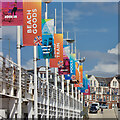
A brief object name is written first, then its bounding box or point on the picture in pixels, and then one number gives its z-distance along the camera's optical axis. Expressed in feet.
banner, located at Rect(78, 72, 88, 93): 191.21
